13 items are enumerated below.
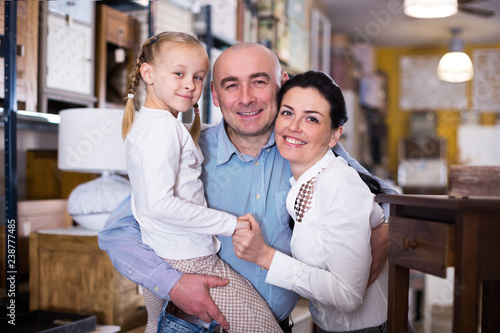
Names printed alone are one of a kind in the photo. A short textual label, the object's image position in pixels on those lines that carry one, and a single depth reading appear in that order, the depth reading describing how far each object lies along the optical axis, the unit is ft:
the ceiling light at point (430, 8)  12.25
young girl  4.09
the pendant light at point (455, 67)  20.18
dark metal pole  5.87
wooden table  2.99
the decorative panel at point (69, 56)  6.95
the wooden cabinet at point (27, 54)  6.34
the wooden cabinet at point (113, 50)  7.89
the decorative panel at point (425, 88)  24.97
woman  3.94
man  4.49
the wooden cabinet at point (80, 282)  6.35
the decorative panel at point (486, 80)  24.39
